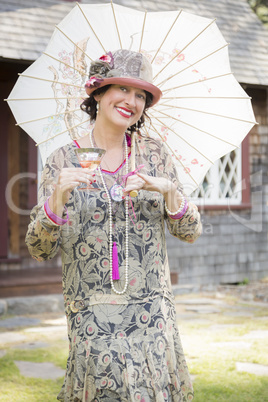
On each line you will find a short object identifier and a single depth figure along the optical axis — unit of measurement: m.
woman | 3.72
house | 13.37
